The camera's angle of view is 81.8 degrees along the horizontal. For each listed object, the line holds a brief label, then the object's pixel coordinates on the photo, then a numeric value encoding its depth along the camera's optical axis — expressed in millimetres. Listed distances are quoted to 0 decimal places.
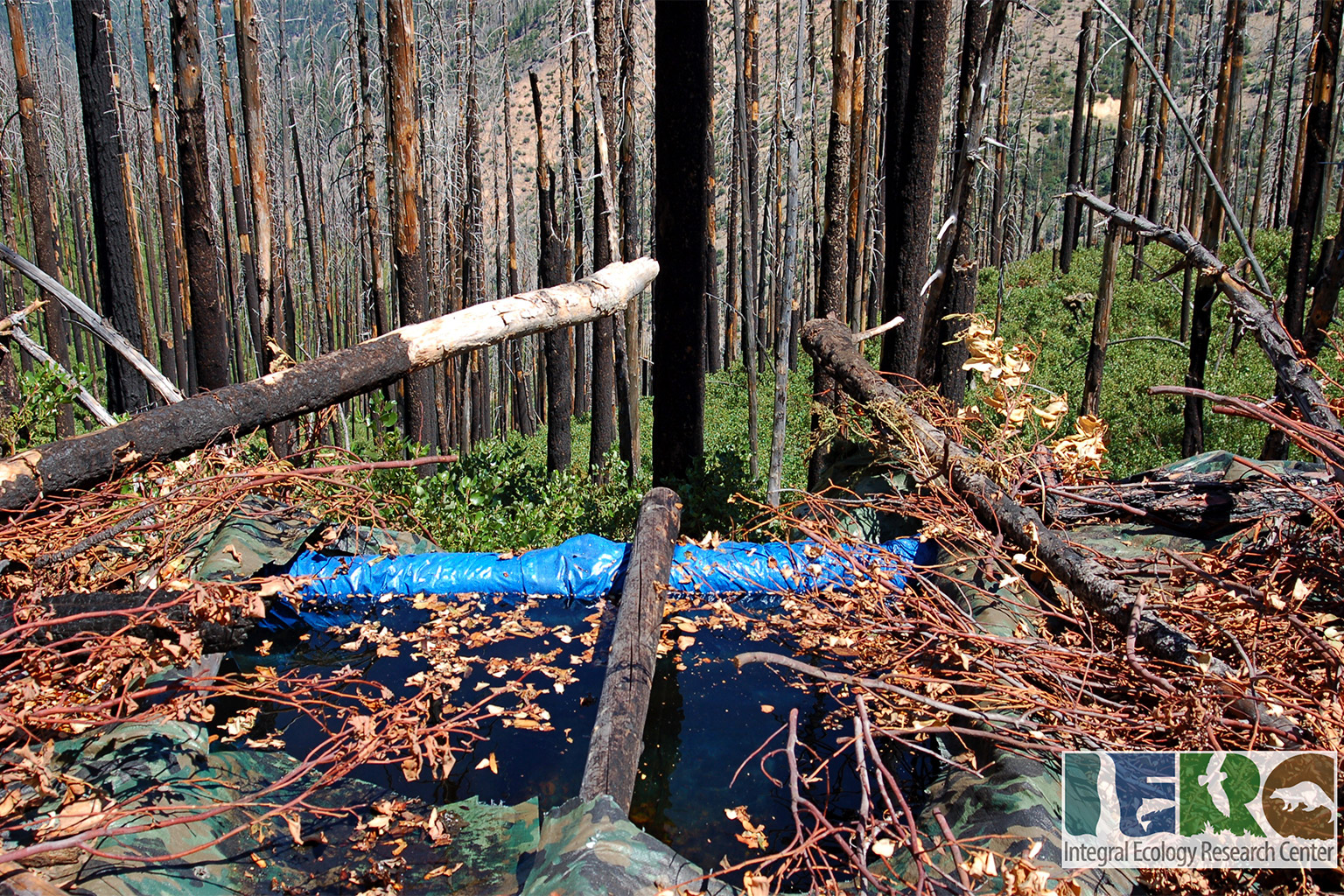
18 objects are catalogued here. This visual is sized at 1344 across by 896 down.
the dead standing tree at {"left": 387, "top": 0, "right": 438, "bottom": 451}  7746
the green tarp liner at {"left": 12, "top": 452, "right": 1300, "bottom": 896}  2527
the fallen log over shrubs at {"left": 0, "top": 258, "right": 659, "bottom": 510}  4082
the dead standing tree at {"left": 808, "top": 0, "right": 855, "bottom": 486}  7570
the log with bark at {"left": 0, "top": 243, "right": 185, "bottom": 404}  5762
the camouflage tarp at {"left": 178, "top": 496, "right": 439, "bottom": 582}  5090
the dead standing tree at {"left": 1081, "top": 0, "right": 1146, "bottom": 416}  9648
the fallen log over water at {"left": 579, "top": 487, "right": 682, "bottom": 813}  3133
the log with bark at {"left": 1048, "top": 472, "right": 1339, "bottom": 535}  4043
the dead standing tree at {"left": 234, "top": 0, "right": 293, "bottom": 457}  8367
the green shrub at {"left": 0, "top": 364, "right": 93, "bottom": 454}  5812
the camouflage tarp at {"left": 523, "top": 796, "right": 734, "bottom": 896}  2332
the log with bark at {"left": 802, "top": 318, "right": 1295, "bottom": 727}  2986
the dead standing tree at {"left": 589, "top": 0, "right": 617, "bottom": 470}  9438
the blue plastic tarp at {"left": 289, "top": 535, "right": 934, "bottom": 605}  5574
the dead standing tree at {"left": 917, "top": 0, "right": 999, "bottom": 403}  5125
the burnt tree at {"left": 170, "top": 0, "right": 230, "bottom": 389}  7523
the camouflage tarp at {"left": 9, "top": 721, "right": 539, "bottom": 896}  2756
